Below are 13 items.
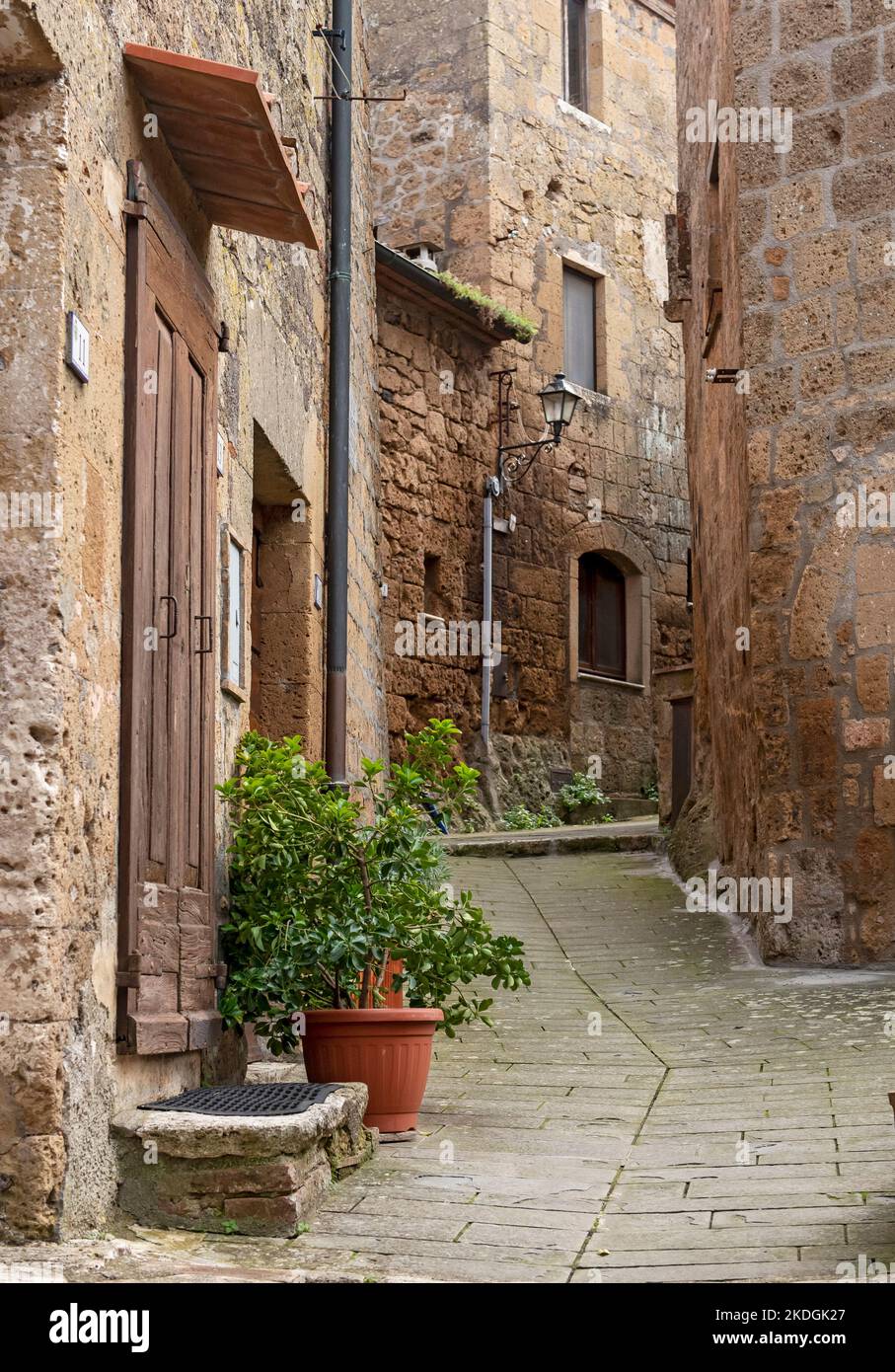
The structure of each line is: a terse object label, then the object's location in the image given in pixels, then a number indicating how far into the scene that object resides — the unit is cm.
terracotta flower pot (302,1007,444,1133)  496
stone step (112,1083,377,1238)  376
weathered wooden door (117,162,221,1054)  411
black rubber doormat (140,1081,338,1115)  404
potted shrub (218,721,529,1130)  499
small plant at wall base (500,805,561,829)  1543
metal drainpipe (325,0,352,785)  754
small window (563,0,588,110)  1855
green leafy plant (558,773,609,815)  1638
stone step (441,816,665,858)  1243
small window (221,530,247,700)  564
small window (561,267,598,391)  1777
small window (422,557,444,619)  1513
